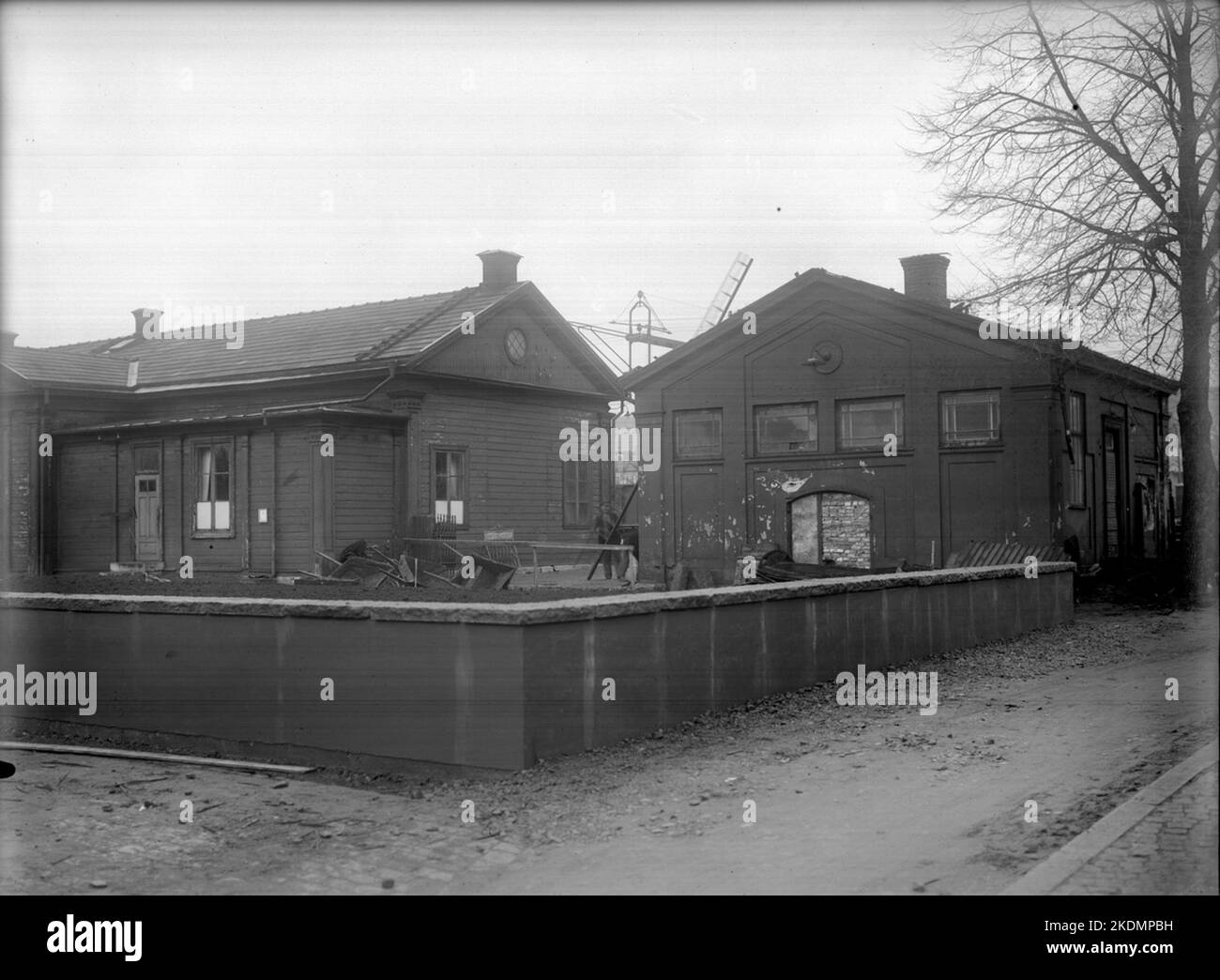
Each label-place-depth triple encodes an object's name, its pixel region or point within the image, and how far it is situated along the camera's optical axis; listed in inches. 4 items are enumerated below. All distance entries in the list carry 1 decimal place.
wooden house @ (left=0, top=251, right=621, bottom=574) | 962.1
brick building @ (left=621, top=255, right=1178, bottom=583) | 914.1
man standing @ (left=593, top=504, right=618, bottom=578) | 1096.2
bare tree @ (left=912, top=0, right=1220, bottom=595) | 741.9
